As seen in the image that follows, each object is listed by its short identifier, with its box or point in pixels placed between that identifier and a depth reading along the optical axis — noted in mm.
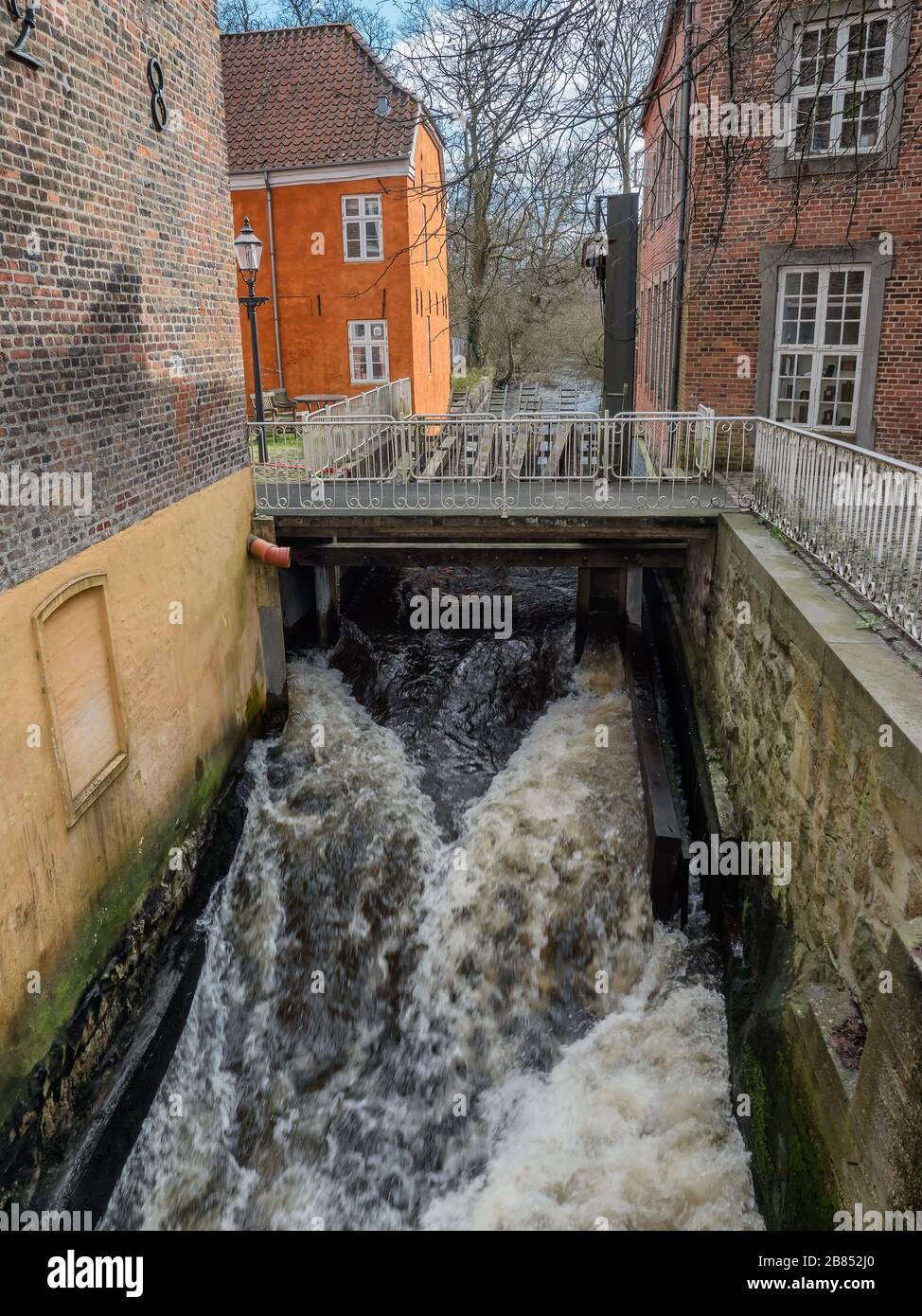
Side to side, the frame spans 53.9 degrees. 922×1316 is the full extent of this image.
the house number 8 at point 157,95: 7023
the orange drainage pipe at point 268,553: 9727
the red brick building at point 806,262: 10664
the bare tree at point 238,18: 33219
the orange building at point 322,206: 18344
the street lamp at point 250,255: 11547
